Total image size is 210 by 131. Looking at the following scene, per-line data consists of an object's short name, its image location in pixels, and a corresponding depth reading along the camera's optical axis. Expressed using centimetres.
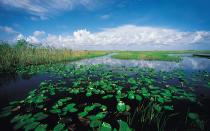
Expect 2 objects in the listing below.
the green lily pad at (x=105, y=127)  193
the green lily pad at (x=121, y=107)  276
